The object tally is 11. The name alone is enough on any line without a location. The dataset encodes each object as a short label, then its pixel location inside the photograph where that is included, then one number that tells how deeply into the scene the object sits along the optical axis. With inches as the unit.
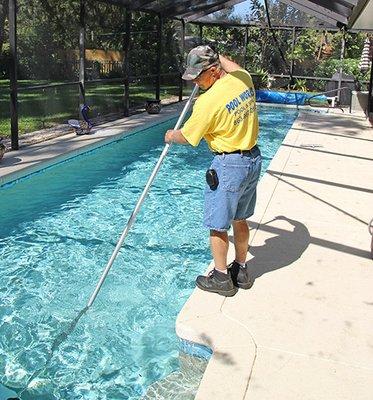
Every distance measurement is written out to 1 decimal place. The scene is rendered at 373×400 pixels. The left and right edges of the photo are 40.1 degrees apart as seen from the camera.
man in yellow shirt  111.4
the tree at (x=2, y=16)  304.7
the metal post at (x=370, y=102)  499.8
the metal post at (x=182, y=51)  611.5
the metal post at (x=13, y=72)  273.3
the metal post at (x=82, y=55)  369.1
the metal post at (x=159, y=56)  517.0
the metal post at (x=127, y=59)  432.5
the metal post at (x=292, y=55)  721.5
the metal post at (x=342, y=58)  631.2
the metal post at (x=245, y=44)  736.7
